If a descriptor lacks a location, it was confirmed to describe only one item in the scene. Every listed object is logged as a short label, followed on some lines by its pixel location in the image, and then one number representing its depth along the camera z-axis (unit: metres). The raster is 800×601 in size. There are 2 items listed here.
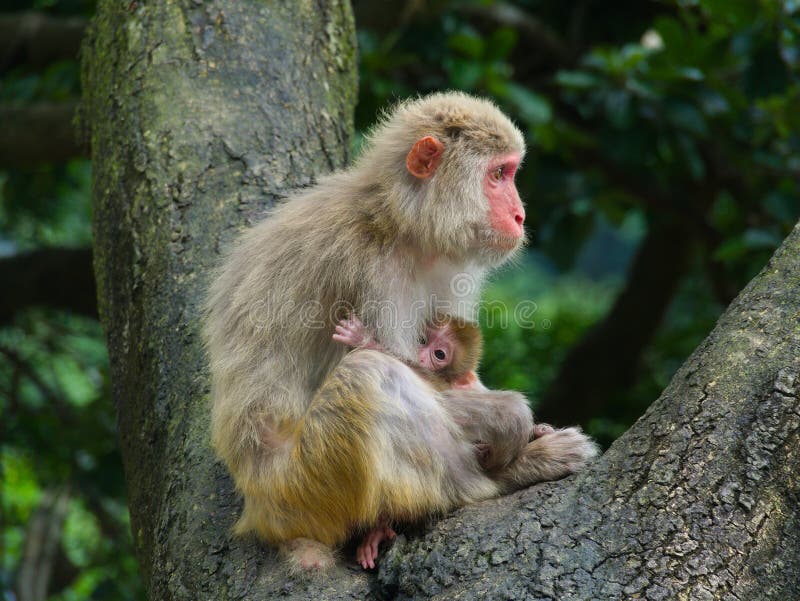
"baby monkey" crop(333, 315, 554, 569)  8.59
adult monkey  7.06
